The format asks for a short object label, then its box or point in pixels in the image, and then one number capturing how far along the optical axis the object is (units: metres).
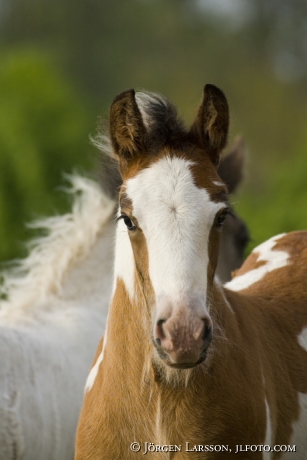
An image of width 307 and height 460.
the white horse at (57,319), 9.49
